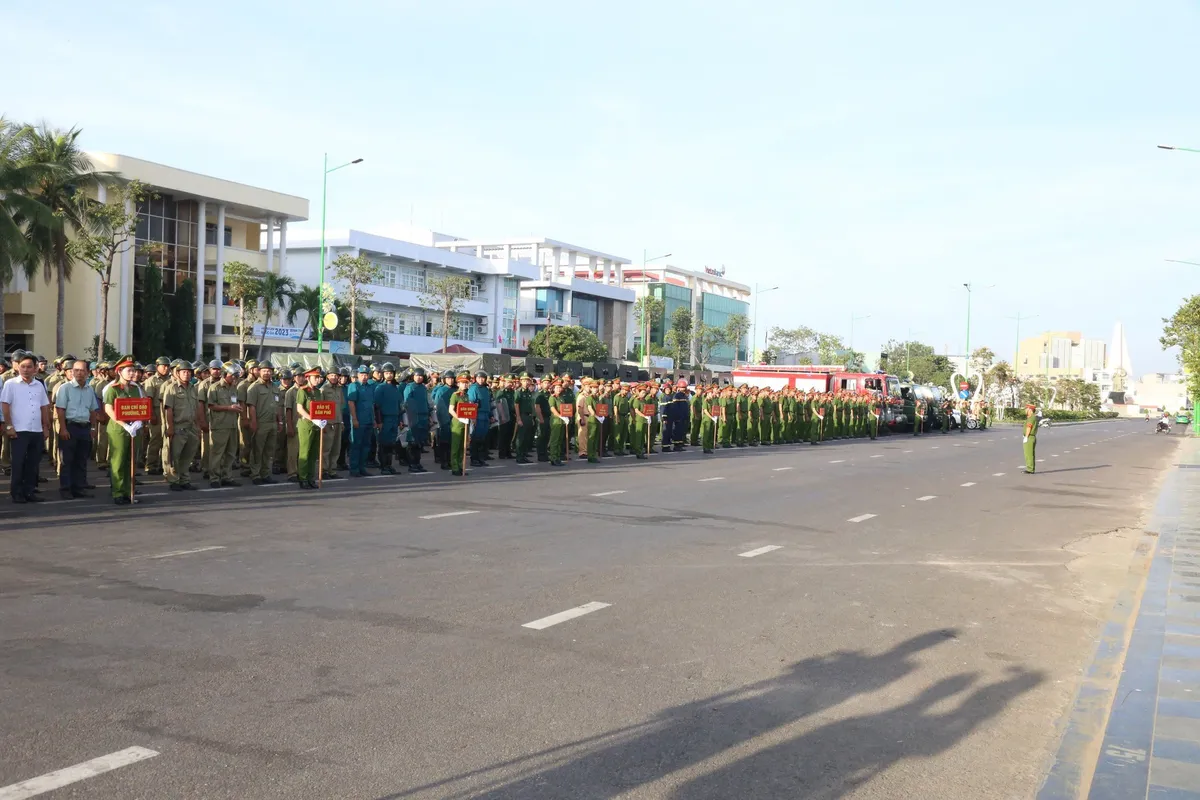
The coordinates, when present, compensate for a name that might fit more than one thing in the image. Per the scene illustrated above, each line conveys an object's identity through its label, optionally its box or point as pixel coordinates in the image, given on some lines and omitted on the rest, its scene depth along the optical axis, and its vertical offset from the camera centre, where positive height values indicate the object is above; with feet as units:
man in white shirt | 41.63 -2.44
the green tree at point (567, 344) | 273.33 +9.19
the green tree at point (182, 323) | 167.43 +6.95
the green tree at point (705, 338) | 352.49 +15.66
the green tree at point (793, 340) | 369.91 +16.63
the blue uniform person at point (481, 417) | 67.77 -2.69
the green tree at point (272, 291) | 174.50 +13.13
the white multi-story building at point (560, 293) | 319.88 +27.49
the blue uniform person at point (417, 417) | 63.72 -2.67
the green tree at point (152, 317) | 161.27 +7.48
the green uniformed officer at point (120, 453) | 42.34 -3.62
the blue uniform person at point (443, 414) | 65.72 -2.46
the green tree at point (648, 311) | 319.14 +22.46
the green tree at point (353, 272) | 179.32 +17.91
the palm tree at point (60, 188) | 121.49 +20.74
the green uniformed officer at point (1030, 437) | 76.95 -3.17
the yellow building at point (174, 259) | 152.97 +18.29
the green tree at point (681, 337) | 350.60 +15.43
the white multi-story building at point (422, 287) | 245.04 +22.34
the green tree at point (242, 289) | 172.55 +13.05
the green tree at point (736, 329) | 361.71 +19.41
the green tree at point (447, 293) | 222.48 +18.79
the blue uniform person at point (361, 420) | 58.90 -2.72
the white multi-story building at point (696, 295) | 422.00 +37.32
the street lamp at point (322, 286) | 136.46 +11.46
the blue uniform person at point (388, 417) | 60.85 -2.55
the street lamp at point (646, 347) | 290.76 +10.44
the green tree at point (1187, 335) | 134.51 +9.11
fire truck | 148.97 +0.85
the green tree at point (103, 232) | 123.54 +15.90
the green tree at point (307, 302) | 177.06 +11.59
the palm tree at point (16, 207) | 103.96 +16.32
